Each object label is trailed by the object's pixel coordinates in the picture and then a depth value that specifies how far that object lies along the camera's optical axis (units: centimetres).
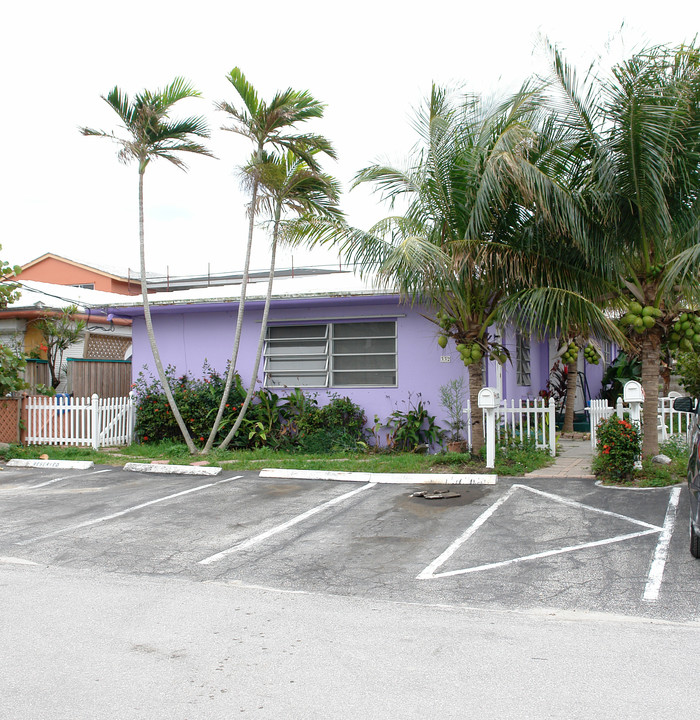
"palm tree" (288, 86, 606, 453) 1015
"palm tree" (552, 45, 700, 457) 963
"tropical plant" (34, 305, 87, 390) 1786
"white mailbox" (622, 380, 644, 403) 1071
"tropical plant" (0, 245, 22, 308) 1435
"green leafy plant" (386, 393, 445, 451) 1369
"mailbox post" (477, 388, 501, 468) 1139
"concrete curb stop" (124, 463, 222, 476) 1230
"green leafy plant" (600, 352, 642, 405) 2053
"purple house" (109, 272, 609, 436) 1409
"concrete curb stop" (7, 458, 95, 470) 1312
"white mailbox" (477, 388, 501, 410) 1138
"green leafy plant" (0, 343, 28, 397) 1440
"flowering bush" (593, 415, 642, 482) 1027
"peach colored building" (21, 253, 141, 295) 3247
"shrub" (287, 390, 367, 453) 1397
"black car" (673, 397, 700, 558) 642
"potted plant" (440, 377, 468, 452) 1352
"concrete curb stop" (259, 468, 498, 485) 1091
